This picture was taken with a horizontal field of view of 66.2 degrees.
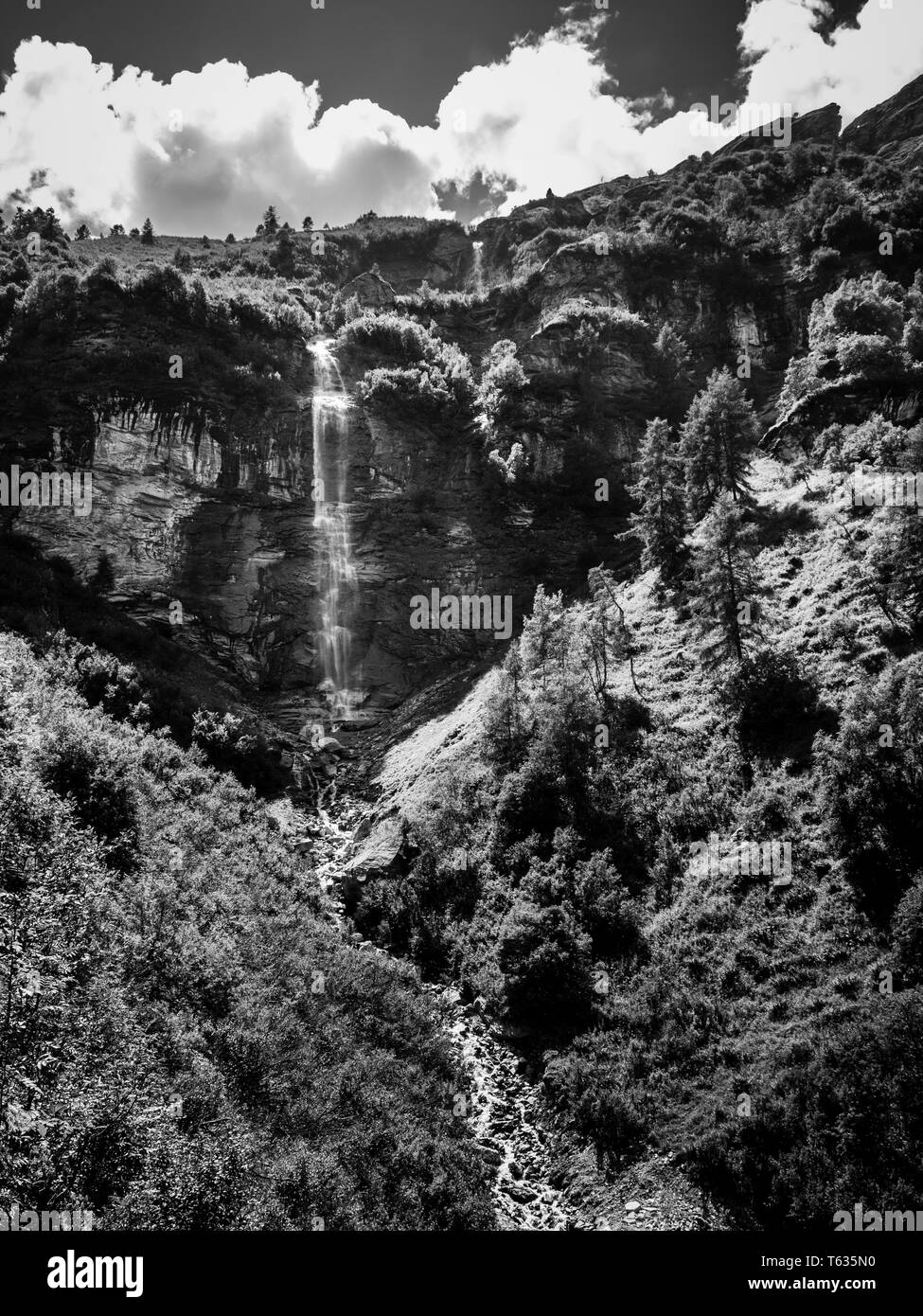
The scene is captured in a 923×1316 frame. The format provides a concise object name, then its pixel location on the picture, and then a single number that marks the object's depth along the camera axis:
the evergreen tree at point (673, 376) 66.31
